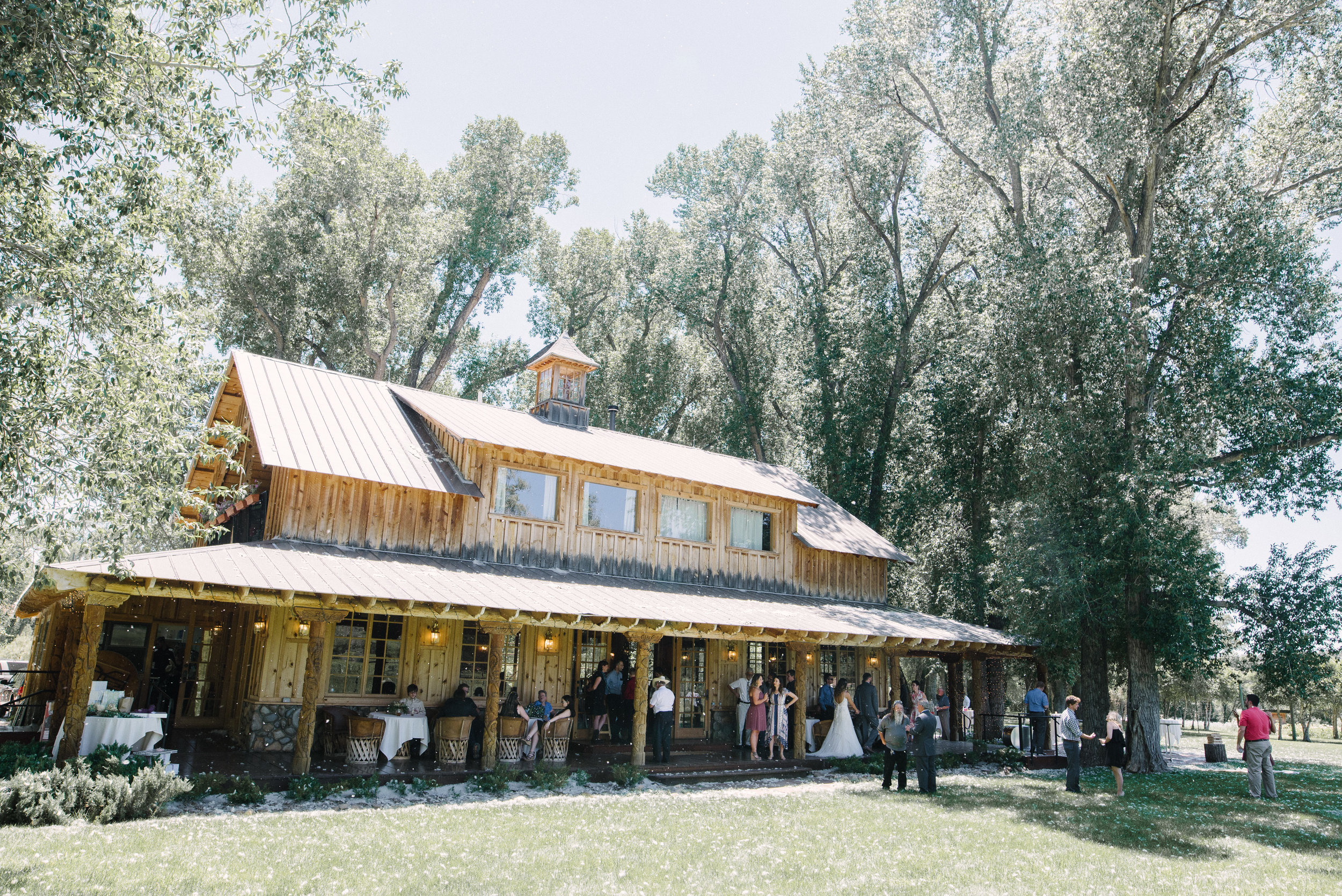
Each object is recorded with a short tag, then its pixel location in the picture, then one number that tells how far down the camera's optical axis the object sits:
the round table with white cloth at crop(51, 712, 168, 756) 10.16
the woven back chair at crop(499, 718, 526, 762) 13.55
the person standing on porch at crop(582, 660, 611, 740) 16.39
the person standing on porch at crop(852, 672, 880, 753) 16.94
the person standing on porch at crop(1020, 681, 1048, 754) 17.98
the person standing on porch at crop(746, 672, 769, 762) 15.44
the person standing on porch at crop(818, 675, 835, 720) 17.94
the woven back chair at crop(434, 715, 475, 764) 12.59
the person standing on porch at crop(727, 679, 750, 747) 17.06
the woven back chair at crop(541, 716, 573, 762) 13.89
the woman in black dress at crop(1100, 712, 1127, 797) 13.02
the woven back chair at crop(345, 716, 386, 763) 12.04
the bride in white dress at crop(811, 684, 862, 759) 16.34
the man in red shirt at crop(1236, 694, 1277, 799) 13.00
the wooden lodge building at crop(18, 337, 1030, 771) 11.65
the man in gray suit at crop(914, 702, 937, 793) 12.15
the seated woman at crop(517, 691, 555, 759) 14.00
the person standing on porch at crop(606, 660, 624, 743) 16.61
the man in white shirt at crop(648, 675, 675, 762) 14.24
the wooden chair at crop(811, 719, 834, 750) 17.42
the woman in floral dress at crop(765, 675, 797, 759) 15.56
